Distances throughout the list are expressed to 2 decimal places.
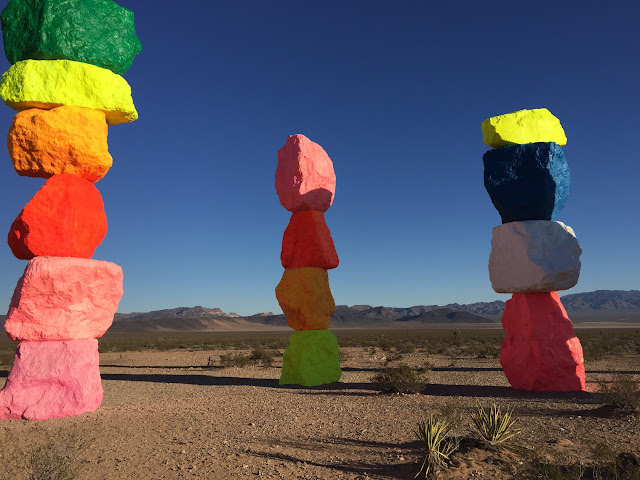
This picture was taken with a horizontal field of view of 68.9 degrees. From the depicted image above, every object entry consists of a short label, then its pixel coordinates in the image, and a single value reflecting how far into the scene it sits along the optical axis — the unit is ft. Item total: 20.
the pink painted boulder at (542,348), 33.45
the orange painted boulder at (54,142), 28.66
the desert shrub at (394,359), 61.54
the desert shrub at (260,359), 62.31
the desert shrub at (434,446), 15.74
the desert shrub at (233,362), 59.36
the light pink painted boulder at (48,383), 26.30
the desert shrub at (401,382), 34.17
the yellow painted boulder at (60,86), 28.84
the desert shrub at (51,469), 14.29
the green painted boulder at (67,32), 29.63
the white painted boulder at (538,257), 33.99
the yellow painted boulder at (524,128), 36.94
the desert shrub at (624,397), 25.02
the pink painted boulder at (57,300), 26.99
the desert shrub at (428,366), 50.16
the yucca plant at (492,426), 18.06
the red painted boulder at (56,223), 28.09
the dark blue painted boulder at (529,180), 35.55
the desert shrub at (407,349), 81.46
